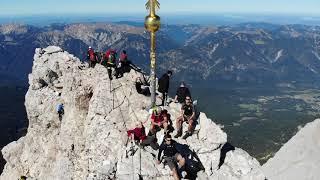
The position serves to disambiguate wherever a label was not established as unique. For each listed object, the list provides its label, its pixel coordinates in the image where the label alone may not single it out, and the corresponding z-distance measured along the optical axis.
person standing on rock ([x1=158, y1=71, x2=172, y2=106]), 23.32
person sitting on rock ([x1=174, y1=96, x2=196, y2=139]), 19.94
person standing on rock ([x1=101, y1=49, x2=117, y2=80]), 24.68
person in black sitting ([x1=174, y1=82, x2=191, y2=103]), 22.31
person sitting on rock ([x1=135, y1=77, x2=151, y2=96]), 23.63
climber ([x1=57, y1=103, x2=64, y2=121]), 26.63
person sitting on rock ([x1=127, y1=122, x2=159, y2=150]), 18.66
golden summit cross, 20.00
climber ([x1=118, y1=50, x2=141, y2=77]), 25.13
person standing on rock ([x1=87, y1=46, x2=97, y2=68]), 26.57
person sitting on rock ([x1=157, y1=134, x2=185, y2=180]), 17.45
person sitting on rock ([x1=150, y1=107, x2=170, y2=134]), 19.54
